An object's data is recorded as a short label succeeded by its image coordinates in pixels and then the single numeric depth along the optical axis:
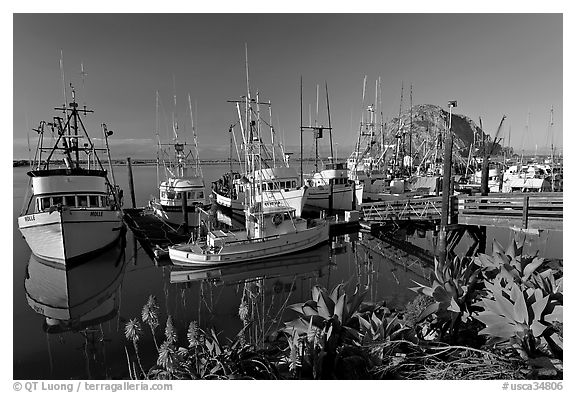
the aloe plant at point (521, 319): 3.39
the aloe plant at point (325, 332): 3.38
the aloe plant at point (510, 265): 4.34
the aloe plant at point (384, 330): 3.85
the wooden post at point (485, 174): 23.06
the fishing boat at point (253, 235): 13.55
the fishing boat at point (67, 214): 12.46
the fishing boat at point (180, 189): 20.73
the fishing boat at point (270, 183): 15.52
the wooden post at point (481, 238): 12.75
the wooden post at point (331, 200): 24.55
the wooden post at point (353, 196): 25.38
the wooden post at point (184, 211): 19.17
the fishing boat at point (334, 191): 25.47
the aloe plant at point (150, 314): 3.63
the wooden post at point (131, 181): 26.93
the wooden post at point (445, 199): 11.11
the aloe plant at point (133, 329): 3.56
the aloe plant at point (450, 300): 4.22
